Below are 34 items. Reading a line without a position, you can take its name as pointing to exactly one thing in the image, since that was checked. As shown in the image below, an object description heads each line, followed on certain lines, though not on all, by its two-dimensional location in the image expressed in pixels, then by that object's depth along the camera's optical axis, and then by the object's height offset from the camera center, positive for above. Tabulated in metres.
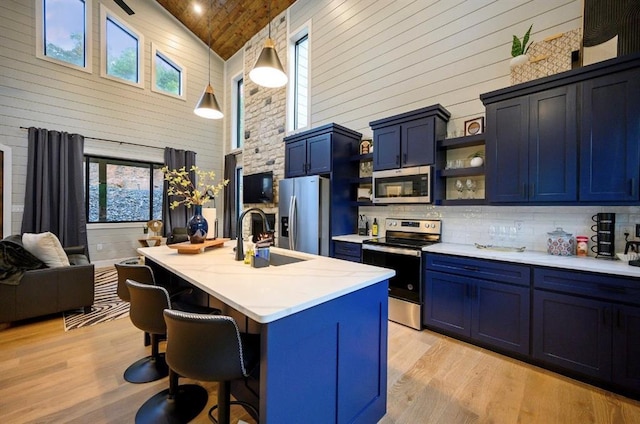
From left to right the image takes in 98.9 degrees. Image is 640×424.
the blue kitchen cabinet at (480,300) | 2.35 -0.83
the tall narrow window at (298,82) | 5.50 +2.65
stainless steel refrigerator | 3.98 -0.03
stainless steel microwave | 3.21 +0.34
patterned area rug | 3.10 -1.25
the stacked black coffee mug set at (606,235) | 2.27 -0.18
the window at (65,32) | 5.01 +3.42
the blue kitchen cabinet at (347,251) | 3.58 -0.52
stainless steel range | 2.99 -0.57
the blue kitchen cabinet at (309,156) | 4.01 +0.88
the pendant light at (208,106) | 3.04 +1.18
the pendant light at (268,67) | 2.27 +1.21
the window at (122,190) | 5.62 +0.47
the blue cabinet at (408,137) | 3.18 +0.94
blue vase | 2.51 -0.15
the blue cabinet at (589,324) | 1.89 -0.83
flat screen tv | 5.66 +0.51
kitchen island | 1.11 -0.57
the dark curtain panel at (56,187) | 4.82 +0.44
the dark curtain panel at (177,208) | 6.38 +0.21
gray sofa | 2.85 -0.90
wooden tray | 2.31 -0.31
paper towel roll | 2.84 -0.07
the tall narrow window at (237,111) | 7.27 +2.70
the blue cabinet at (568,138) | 2.07 +0.65
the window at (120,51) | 5.63 +3.46
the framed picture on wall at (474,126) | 3.05 +0.98
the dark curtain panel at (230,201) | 7.12 +0.29
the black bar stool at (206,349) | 1.15 -0.60
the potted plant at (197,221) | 2.48 -0.09
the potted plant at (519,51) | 2.62 +1.59
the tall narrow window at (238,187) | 7.14 +0.64
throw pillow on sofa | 3.10 -0.43
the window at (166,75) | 6.31 +3.30
